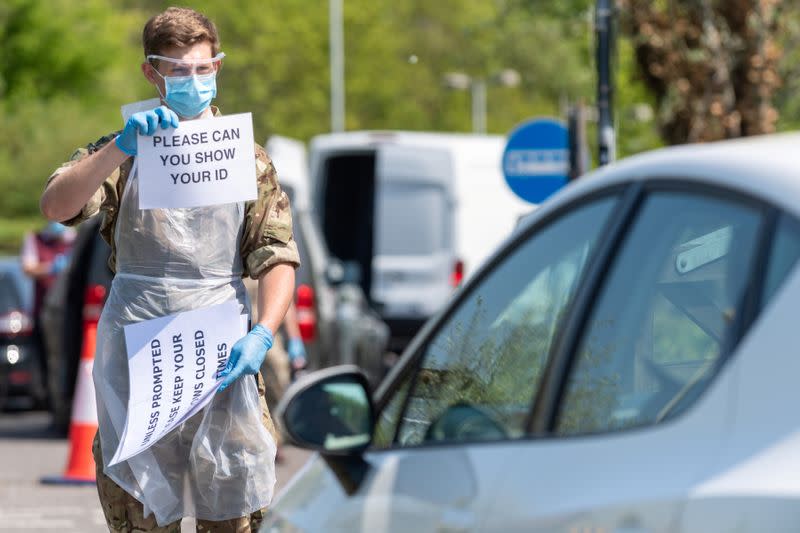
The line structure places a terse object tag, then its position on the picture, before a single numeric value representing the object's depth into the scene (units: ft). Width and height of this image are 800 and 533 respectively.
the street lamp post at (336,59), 206.28
